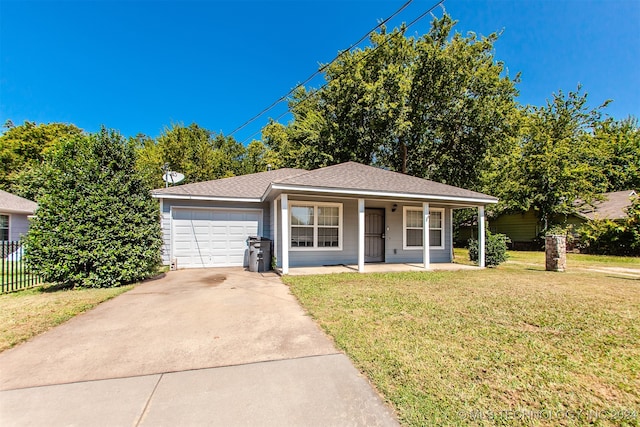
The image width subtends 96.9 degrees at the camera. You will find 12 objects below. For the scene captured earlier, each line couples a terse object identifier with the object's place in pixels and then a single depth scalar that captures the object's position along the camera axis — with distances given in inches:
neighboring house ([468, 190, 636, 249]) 684.1
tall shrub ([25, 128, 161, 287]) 241.0
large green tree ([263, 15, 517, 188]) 633.6
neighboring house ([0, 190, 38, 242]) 548.1
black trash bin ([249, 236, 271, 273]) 362.3
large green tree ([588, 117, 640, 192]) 852.0
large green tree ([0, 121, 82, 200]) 933.2
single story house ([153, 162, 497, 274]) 366.9
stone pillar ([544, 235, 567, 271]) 367.6
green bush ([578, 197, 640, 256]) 535.5
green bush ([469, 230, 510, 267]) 421.7
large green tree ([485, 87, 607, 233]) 694.5
